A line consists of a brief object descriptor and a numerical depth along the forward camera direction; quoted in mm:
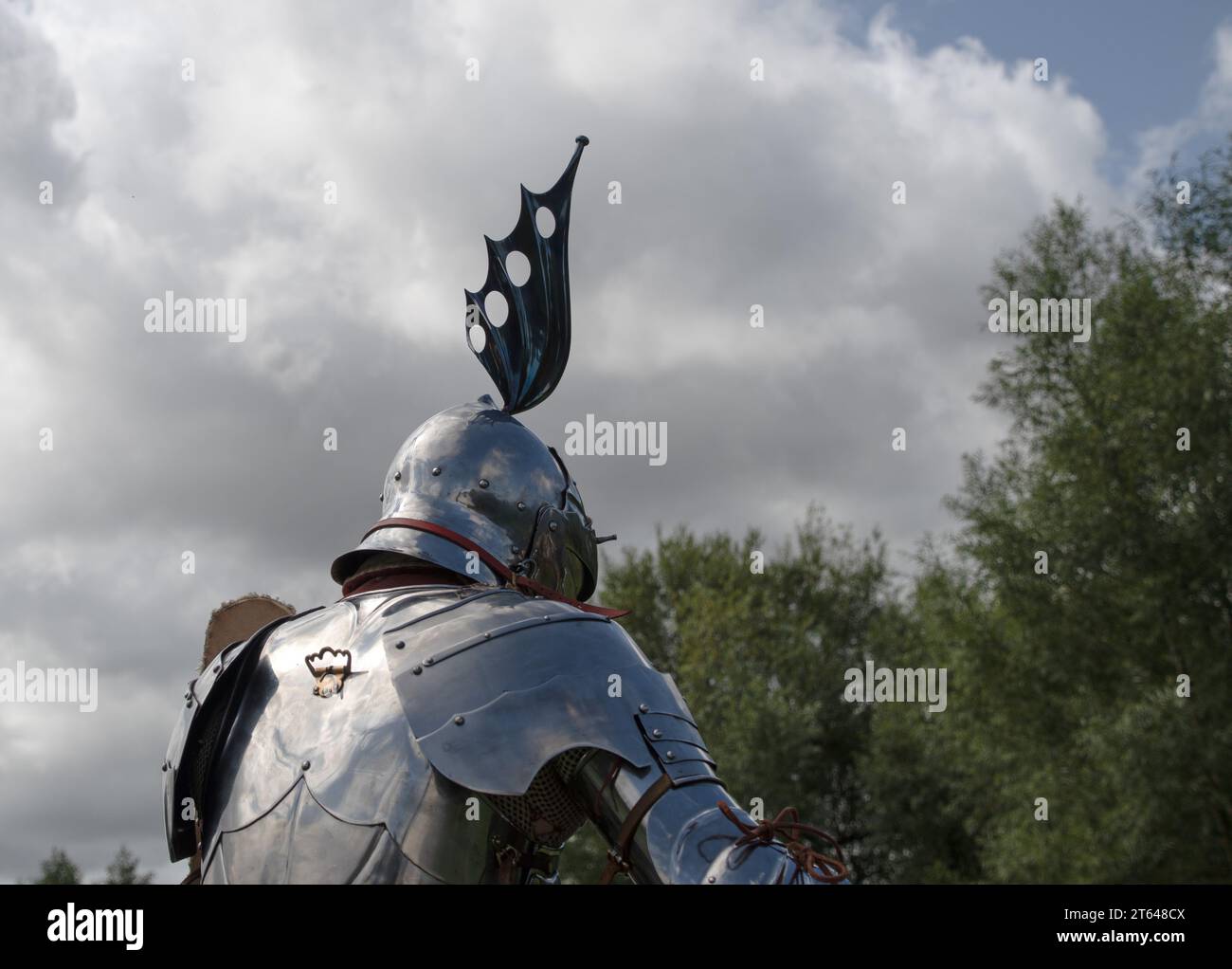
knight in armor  3947
